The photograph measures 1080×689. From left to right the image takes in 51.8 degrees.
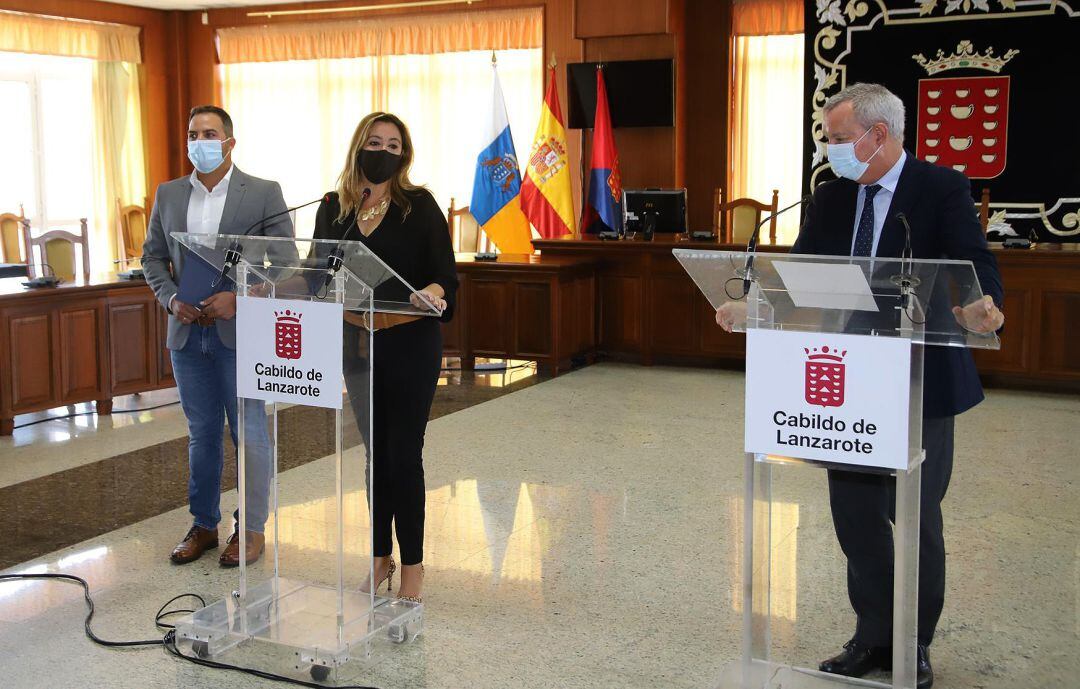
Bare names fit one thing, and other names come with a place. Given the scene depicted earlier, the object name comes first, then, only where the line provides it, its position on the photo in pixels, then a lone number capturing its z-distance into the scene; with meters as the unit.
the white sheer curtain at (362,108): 10.56
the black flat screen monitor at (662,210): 8.39
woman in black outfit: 3.10
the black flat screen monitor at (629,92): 9.11
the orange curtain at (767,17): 9.23
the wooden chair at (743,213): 8.23
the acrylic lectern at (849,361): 2.29
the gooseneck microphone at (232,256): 2.89
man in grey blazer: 3.66
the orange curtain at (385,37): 10.33
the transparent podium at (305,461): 2.82
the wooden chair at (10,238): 8.70
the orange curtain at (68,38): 10.34
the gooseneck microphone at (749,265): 2.40
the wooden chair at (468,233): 9.43
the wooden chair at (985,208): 7.38
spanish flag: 9.08
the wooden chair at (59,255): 6.86
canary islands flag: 9.13
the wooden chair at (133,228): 10.28
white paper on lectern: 2.31
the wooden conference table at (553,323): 6.07
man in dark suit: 2.60
